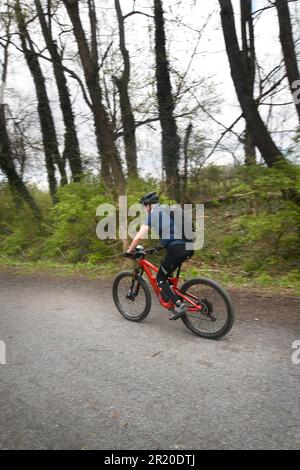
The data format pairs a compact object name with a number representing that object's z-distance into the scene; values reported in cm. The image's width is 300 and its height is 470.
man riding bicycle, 526
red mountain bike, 497
